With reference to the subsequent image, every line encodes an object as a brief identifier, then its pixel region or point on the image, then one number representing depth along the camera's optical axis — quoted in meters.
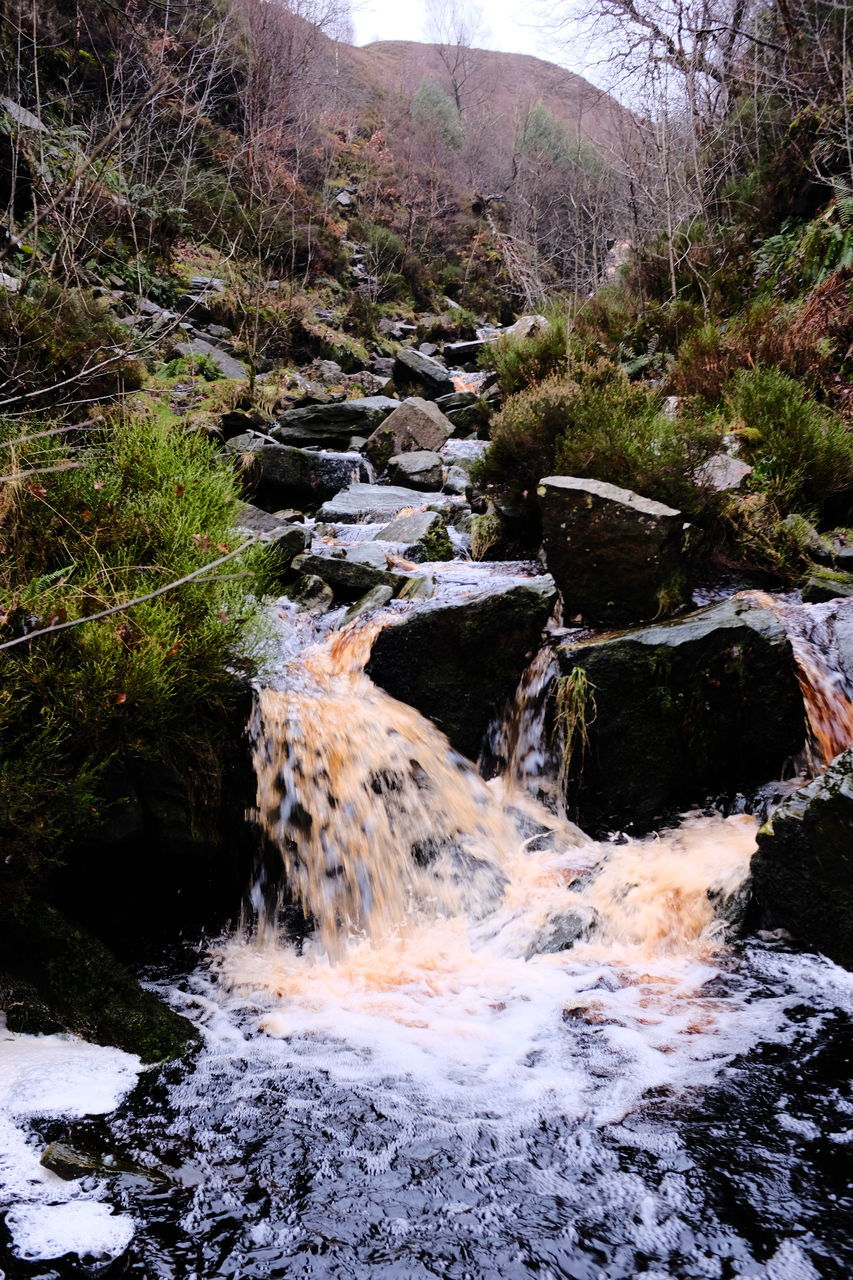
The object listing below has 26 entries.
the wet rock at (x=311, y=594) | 5.84
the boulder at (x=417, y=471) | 9.31
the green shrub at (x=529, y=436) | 6.18
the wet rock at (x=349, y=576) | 5.93
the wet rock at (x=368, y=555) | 6.21
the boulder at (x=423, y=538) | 6.77
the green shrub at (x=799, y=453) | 5.40
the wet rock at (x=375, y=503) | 7.98
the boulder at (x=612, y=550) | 4.68
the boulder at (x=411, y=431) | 10.39
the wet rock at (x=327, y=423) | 10.71
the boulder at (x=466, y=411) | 11.08
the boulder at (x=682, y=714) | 4.11
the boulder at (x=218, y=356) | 11.82
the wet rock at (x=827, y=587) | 4.64
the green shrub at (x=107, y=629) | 2.74
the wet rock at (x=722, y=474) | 5.23
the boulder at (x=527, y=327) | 9.58
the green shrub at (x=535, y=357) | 8.44
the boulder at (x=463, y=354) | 17.97
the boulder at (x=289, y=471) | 8.26
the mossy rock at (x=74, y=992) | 2.40
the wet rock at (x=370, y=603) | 5.50
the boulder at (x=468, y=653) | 4.67
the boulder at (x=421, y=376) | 14.46
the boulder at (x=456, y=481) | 9.00
